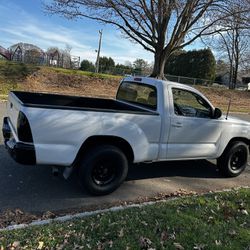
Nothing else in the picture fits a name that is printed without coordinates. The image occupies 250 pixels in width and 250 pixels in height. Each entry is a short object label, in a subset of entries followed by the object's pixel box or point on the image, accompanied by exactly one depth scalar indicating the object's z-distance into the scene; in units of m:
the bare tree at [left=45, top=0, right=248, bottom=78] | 14.79
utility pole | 31.57
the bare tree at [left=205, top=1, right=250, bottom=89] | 14.88
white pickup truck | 3.51
